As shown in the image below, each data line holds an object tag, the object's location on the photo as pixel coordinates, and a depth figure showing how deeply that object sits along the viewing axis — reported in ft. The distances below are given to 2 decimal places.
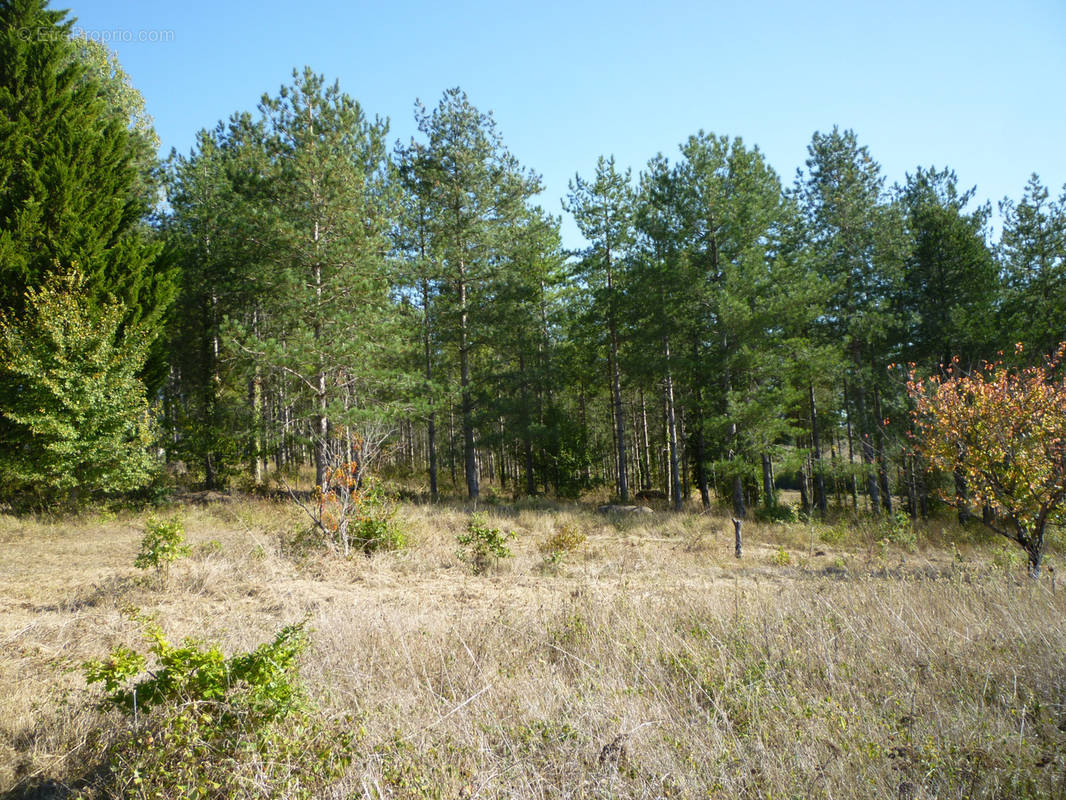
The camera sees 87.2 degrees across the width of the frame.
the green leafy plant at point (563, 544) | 33.91
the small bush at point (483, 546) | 30.25
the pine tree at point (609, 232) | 68.59
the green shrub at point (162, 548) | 24.27
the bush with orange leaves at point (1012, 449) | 24.22
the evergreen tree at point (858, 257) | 63.36
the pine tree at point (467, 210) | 66.80
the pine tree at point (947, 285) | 61.62
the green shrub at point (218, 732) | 8.80
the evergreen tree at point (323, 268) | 49.90
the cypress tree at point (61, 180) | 44.60
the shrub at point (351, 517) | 30.30
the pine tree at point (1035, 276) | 59.88
